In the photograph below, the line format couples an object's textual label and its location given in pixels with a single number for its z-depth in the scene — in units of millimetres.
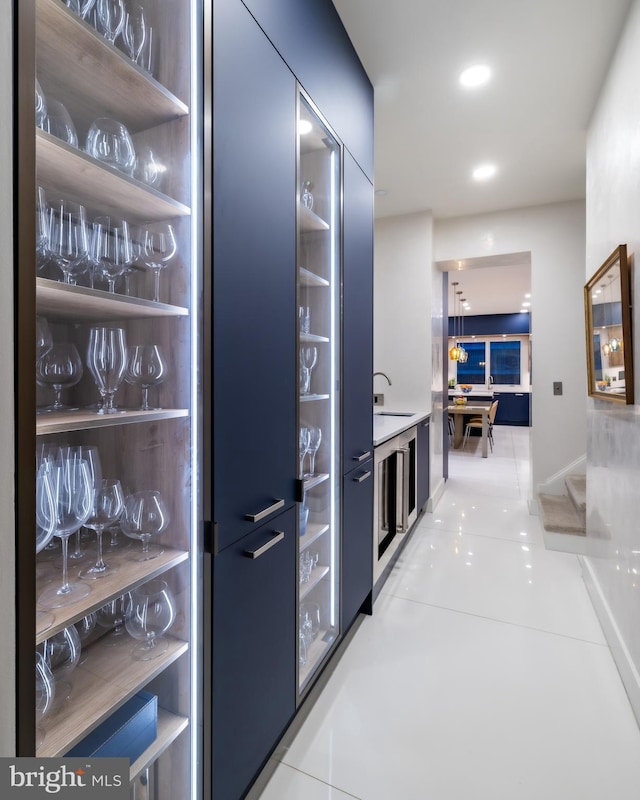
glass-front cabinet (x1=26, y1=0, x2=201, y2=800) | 857
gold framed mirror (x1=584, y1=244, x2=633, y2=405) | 1816
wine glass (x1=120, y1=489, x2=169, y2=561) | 1038
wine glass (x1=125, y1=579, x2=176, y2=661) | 1058
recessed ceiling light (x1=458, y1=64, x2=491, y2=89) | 2312
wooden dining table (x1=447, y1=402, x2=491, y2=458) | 7002
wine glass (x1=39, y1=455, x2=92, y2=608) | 846
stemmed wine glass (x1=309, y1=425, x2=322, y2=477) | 1807
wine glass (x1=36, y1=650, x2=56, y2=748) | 828
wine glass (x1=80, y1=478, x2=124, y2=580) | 953
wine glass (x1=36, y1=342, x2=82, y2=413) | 891
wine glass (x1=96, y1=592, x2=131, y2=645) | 1069
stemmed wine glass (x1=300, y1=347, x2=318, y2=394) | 1726
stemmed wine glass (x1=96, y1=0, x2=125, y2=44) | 943
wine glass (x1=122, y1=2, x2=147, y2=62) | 998
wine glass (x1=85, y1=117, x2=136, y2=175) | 954
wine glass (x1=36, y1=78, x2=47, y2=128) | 822
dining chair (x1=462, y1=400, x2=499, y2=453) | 8001
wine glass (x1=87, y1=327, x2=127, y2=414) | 993
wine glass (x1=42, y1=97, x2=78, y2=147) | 843
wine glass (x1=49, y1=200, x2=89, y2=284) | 863
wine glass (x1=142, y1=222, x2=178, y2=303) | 1043
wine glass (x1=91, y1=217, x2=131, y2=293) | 946
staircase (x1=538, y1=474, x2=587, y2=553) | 3246
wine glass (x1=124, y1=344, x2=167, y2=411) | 1044
